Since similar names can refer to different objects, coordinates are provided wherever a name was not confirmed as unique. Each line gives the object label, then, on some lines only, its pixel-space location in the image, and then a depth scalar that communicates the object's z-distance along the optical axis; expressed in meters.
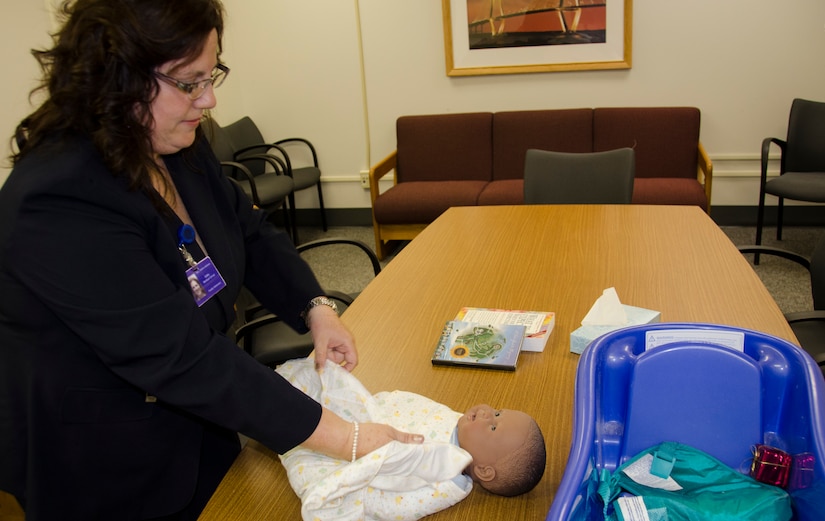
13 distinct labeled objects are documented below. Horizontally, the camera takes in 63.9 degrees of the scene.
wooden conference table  1.25
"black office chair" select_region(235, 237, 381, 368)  2.23
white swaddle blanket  1.07
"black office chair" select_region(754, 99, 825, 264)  4.19
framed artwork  4.75
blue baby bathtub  1.03
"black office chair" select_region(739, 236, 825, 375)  2.05
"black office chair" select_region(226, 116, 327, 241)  5.18
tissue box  1.59
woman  1.05
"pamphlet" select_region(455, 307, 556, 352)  1.64
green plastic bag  0.94
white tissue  1.67
